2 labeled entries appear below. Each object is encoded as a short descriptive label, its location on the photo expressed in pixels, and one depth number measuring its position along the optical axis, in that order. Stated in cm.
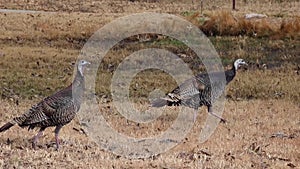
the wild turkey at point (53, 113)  1789
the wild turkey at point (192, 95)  2330
